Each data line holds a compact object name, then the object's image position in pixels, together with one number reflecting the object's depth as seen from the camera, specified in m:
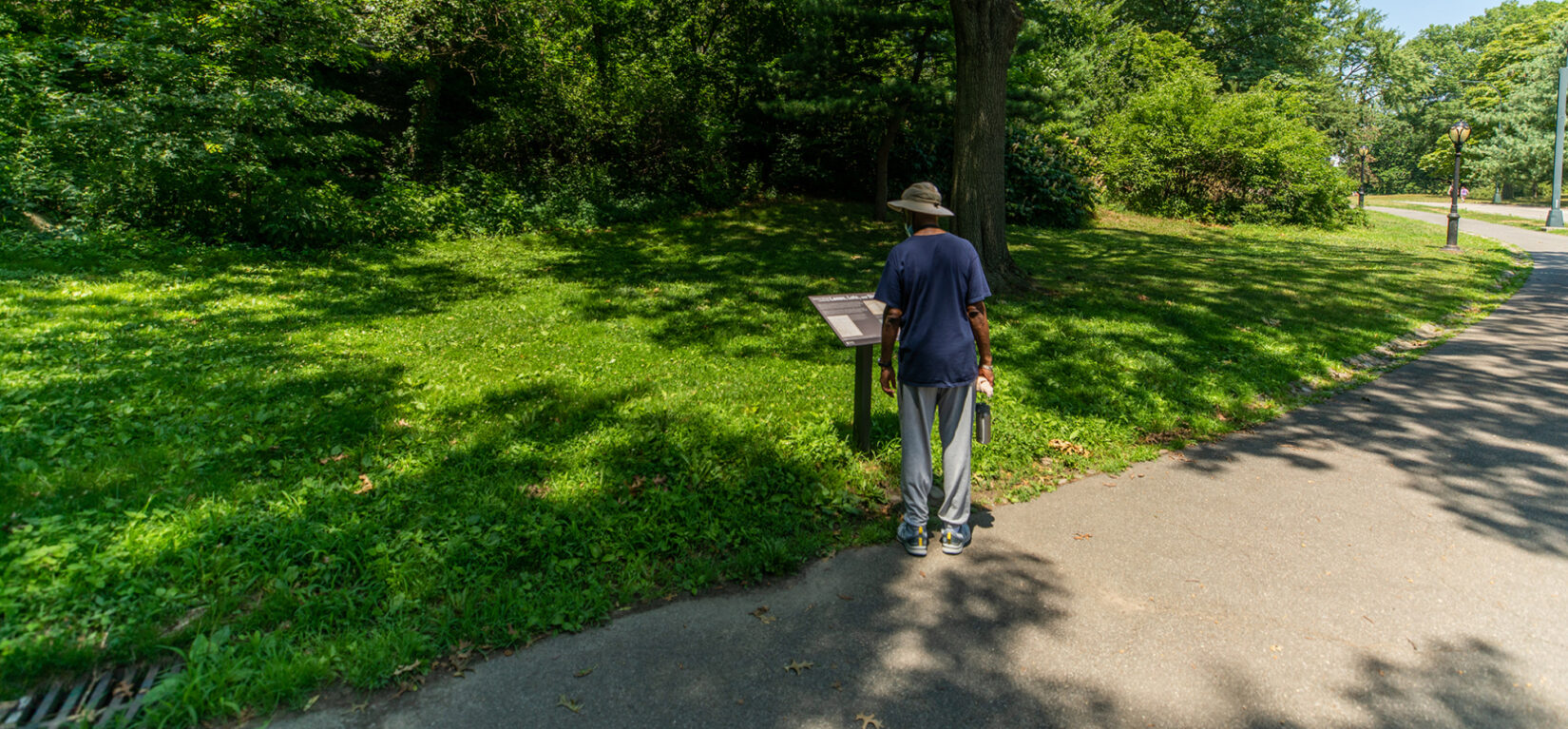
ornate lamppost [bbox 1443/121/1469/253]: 19.89
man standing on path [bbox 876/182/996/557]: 4.15
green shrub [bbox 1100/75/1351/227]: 23.42
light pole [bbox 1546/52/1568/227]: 28.89
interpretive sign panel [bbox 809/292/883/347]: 4.89
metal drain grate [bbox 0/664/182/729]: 2.90
